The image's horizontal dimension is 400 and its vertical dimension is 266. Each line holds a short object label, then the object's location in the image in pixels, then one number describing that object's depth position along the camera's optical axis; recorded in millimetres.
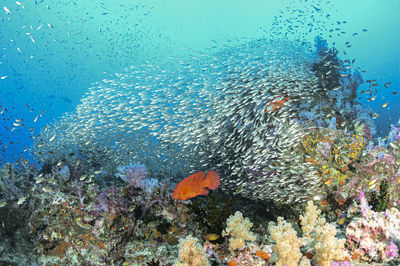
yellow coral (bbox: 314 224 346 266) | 2898
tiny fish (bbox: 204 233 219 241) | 3810
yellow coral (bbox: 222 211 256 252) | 3426
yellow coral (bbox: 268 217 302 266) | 2928
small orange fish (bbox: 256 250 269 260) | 3310
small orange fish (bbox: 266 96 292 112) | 6293
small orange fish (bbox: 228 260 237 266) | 3317
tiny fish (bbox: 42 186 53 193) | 4527
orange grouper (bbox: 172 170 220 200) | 3846
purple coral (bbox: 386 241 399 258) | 3059
